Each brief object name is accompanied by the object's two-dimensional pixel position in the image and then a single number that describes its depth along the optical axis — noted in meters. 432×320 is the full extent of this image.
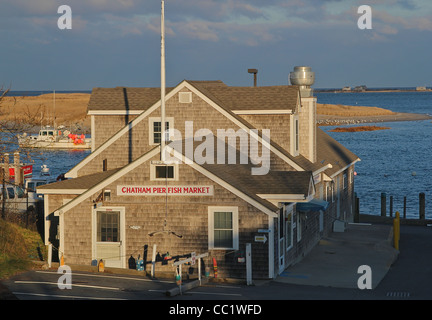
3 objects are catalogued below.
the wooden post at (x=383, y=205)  57.16
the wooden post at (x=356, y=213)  49.79
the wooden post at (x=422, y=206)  53.50
